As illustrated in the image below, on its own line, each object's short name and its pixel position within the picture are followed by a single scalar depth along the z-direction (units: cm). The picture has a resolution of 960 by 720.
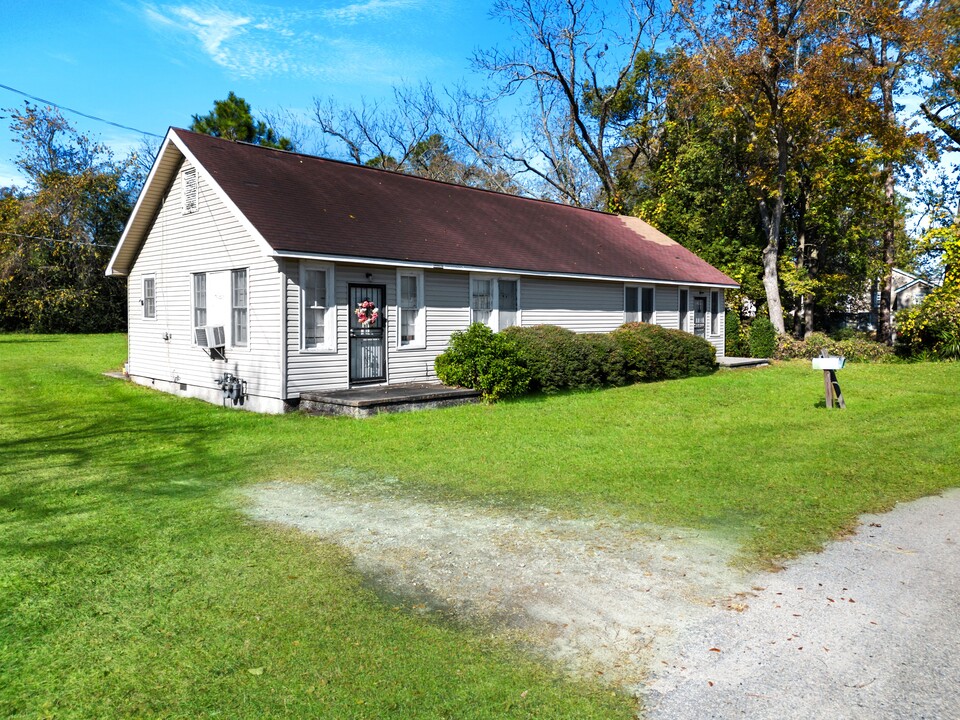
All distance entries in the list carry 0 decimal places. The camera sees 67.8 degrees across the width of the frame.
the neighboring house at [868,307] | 3280
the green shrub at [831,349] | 2567
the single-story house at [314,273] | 1356
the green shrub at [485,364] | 1441
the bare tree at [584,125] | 3453
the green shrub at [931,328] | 2361
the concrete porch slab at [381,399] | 1262
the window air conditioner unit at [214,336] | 1465
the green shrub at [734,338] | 2702
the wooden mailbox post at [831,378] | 1277
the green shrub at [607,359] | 1675
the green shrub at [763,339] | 2611
